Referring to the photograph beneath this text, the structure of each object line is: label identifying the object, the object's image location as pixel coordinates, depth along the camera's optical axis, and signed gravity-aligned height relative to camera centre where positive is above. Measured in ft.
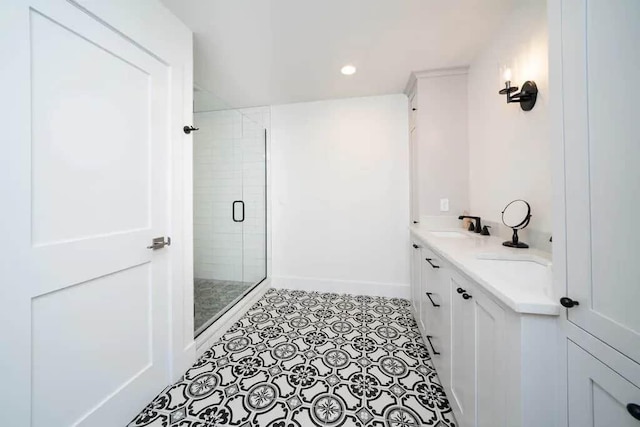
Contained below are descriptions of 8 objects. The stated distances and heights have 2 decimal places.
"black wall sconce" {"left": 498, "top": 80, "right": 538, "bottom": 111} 4.72 +2.47
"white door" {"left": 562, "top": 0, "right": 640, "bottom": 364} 1.69 +0.38
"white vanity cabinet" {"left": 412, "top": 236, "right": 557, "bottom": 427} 2.31 -1.72
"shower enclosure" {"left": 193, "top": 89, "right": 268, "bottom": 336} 8.98 +0.46
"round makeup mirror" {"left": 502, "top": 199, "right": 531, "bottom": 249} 4.76 -0.06
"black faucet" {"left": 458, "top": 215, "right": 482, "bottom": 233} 6.70 -0.31
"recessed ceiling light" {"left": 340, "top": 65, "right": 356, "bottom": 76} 7.52 +4.67
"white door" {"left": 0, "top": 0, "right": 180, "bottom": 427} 2.88 -0.05
